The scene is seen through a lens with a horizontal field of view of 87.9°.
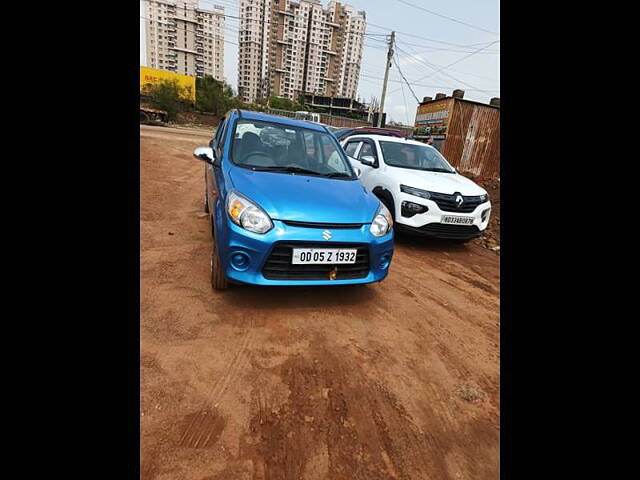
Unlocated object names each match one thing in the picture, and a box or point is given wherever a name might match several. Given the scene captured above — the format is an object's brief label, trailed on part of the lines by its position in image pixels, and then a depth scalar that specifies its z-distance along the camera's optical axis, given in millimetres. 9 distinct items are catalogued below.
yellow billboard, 28109
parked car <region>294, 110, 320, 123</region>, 21548
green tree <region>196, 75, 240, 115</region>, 33781
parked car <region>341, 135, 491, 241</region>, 4637
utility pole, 21830
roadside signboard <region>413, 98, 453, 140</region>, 11086
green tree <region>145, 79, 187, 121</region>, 27906
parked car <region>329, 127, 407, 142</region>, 9066
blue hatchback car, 2484
